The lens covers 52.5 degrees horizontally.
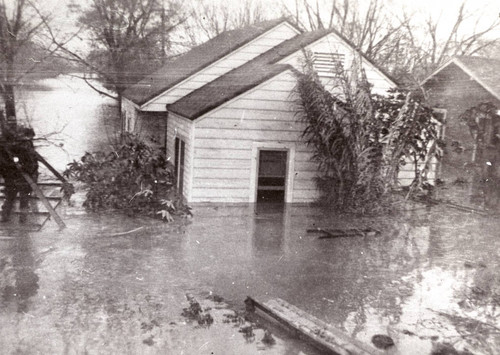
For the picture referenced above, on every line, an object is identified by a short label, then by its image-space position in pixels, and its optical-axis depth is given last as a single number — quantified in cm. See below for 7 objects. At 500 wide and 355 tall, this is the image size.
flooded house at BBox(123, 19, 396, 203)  1273
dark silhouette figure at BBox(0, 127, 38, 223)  1092
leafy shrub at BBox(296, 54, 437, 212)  1227
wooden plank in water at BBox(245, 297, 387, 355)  526
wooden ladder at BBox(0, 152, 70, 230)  1008
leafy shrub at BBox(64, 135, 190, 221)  1163
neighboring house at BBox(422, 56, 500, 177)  1675
